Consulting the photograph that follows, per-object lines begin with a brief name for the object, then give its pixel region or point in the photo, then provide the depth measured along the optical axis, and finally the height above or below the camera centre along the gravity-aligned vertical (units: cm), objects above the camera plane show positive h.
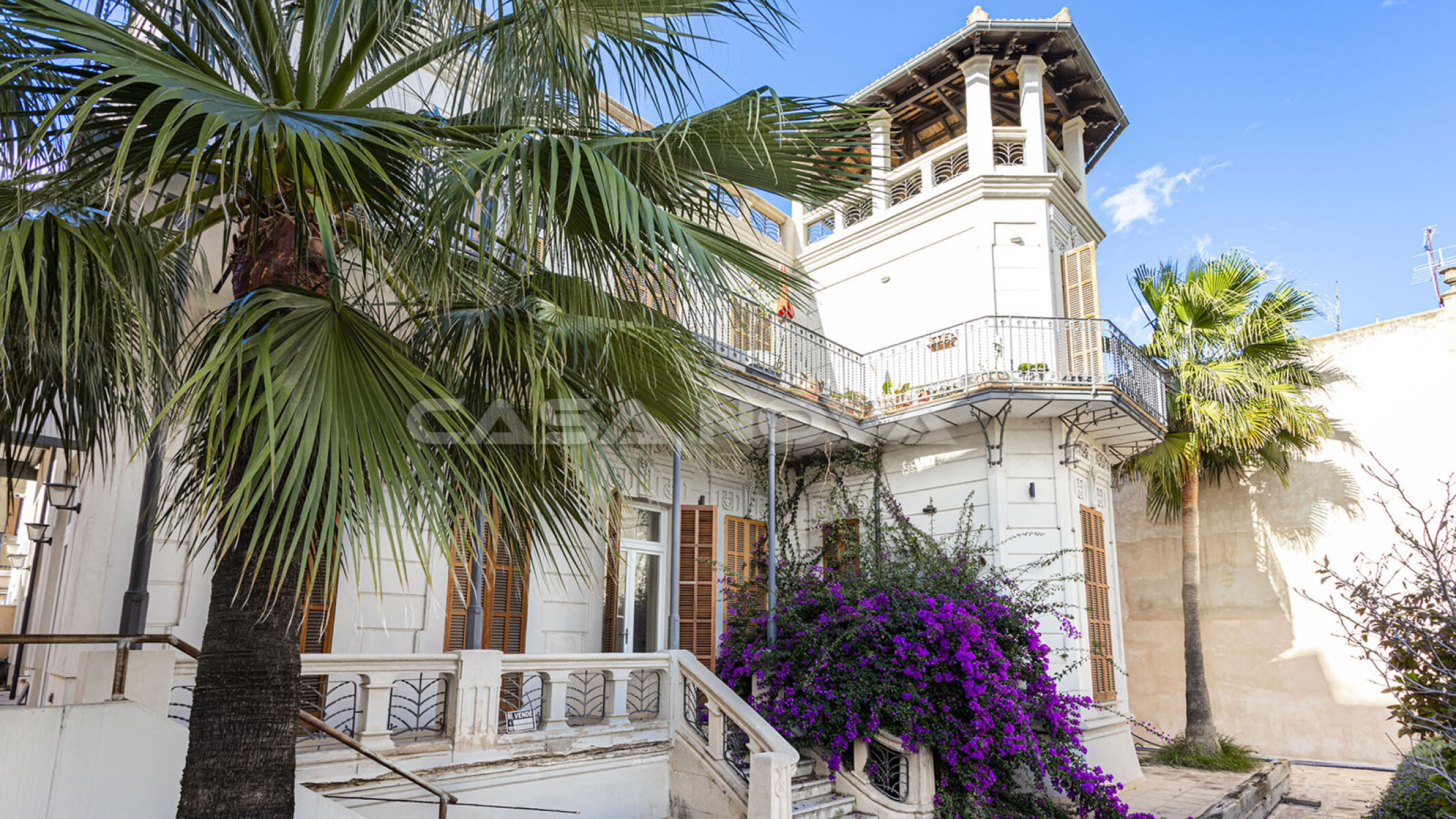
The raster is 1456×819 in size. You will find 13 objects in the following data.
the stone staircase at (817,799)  693 -188
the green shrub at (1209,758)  1114 -235
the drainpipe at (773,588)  855 -16
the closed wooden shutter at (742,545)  1088 +36
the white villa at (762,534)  531 +34
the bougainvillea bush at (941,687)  740 -101
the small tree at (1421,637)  326 -24
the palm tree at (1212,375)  1171 +285
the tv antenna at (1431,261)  1407 +557
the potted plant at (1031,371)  1027 +250
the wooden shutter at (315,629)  669 -50
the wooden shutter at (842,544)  1109 +41
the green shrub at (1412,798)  504 -133
